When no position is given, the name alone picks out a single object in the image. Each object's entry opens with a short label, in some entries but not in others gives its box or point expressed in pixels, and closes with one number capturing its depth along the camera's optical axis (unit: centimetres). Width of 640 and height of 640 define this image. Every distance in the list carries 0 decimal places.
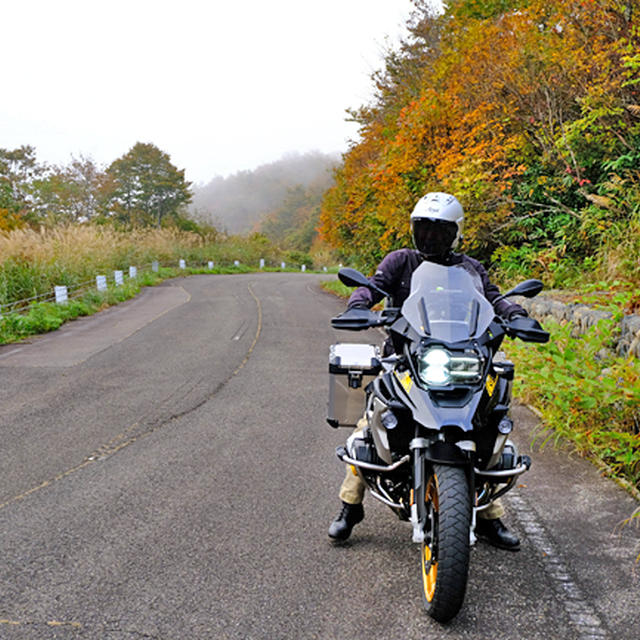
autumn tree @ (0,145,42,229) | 3307
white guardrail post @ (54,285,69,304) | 1616
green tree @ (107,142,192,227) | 5328
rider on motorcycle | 324
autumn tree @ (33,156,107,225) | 4616
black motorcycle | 267
